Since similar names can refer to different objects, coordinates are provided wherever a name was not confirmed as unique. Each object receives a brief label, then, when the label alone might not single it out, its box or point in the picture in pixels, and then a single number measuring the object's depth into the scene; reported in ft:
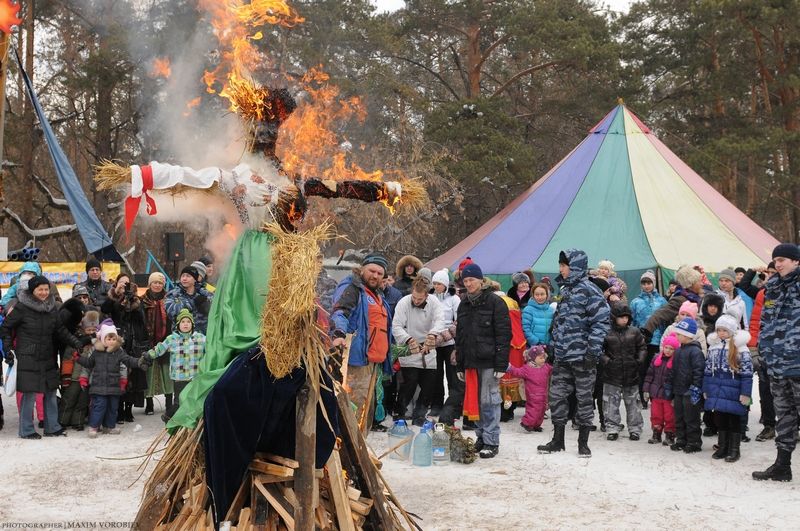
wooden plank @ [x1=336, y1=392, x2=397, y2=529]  15.31
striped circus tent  49.47
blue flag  33.19
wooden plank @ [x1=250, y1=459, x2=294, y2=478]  13.64
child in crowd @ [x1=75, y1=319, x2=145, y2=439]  28.19
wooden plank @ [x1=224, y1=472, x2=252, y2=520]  13.79
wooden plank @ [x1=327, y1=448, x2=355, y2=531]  14.28
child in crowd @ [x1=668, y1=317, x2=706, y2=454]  25.90
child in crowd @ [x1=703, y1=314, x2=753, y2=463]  24.49
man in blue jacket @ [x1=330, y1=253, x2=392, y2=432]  25.20
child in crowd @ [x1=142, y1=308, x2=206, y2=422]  28.58
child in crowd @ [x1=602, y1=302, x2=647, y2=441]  27.94
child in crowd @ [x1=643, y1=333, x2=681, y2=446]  26.91
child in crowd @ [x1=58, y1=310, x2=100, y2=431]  28.66
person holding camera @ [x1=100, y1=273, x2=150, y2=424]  30.63
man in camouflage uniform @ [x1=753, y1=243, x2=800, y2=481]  21.93
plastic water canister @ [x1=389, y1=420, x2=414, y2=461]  24.53
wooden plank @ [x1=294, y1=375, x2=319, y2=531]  13.44
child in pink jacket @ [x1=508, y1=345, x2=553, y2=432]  29.32
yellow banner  58.84
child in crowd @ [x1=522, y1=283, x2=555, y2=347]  30.91
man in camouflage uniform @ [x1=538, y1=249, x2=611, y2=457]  24.82
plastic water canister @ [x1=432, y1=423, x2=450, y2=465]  24.25
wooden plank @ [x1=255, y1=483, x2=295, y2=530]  13.52
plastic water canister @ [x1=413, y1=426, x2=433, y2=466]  23.76
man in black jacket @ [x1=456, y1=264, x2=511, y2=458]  24.76
